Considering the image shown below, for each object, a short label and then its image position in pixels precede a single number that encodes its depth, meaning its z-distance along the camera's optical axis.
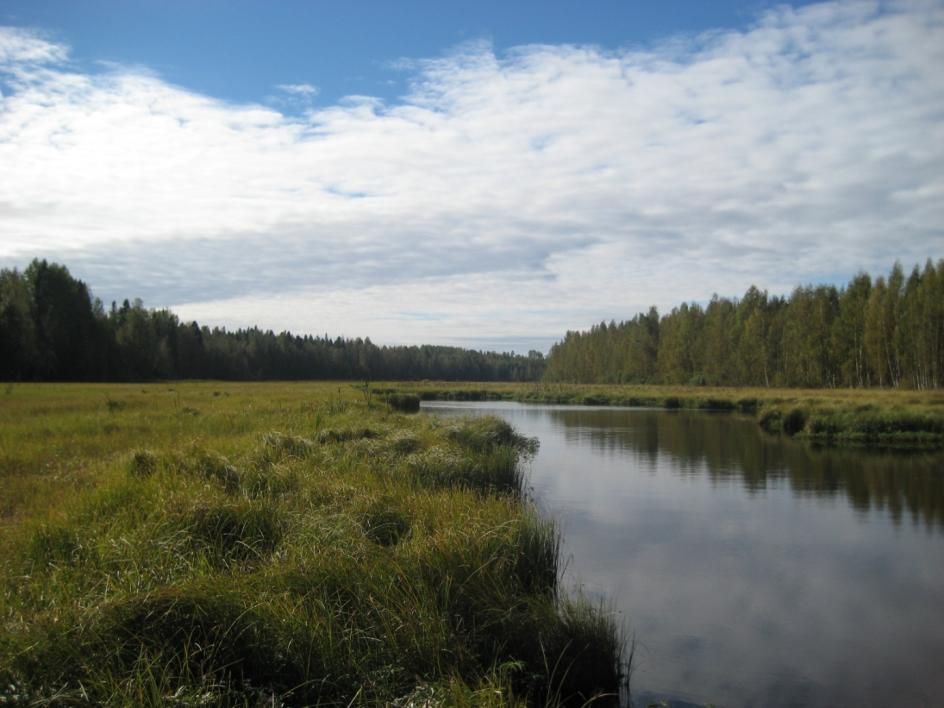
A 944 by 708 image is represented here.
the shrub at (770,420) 36.47
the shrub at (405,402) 44.37
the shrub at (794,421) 35.19
